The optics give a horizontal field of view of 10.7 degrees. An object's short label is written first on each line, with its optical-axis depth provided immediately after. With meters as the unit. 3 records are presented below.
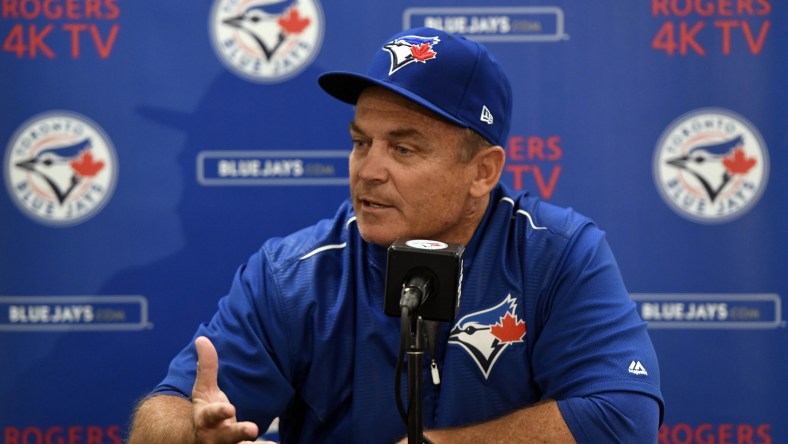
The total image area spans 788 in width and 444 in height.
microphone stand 4.66
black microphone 4.66
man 4.93
